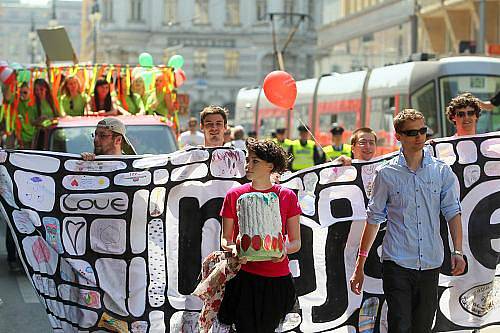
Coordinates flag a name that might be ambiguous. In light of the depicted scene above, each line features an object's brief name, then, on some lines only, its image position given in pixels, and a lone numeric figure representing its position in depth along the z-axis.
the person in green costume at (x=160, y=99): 14.70
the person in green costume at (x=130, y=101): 14.52
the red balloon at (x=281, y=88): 9.71
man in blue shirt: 6.56
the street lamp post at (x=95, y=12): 61.91
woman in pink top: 6.16
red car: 12.32
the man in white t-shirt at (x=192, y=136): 18.14
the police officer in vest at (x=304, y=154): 17.48
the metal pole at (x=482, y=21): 30.16
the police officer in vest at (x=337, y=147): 15.41
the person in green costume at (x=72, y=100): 13.91
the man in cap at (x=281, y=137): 18.63
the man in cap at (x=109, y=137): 8.15
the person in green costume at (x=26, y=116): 14.30
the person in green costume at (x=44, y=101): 14.00
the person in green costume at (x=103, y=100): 13.58
